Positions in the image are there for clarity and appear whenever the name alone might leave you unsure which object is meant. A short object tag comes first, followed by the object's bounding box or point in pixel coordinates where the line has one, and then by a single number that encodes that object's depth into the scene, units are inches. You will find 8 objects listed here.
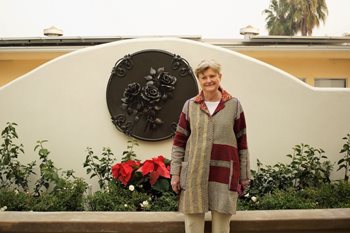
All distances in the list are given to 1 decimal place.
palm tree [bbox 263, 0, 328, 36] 995.3
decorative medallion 173.2
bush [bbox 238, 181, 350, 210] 144.5
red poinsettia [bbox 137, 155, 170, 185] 154.3
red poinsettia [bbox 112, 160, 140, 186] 154.9
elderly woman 102.2
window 350.3
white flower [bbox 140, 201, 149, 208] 144.4
